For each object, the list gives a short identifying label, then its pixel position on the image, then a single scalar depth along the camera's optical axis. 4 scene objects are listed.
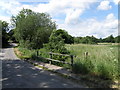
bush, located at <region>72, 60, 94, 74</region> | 4.62
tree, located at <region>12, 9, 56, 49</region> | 15.25
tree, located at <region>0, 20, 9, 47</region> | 31.20
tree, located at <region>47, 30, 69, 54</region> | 8.25
